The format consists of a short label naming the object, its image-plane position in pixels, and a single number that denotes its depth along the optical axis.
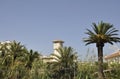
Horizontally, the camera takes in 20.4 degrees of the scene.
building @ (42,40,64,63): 82.30
